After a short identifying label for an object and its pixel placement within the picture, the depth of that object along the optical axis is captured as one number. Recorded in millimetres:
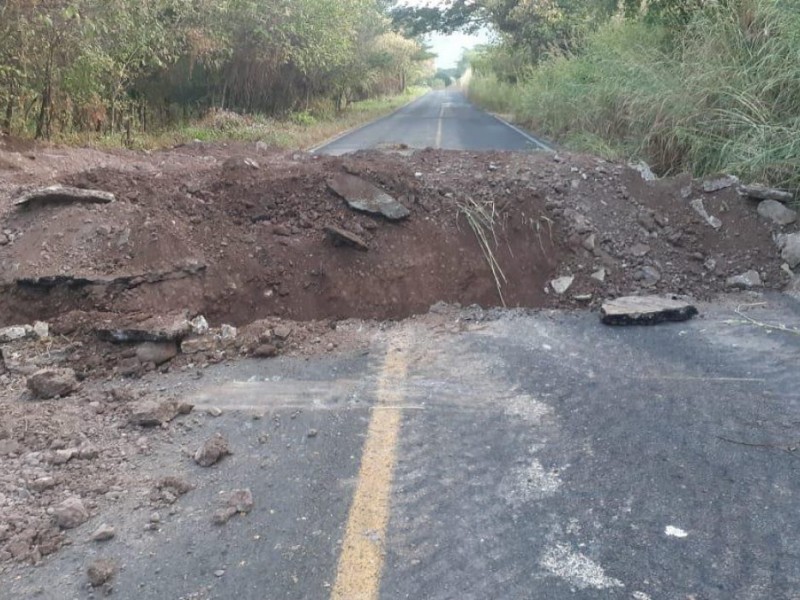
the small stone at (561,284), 5438
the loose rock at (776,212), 6039
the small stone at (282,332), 4449
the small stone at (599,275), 5491
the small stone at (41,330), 4607
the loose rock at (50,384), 3816
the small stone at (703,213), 6133
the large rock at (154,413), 3451
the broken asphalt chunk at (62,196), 5949
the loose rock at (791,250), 5660
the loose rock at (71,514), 2662
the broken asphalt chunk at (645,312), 4801
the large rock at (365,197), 5875
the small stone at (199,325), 4488
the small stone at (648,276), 5488
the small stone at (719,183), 6414
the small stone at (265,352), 4289
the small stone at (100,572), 2332
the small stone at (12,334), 4602
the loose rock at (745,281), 5516
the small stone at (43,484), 2912
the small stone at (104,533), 2568
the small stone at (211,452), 3088
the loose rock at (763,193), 6164
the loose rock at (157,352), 4254
